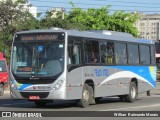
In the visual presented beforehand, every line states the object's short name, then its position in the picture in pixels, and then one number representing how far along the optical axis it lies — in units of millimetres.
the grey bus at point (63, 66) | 19031
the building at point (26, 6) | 45606
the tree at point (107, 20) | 67375
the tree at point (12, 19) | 43500
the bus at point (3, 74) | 28642
